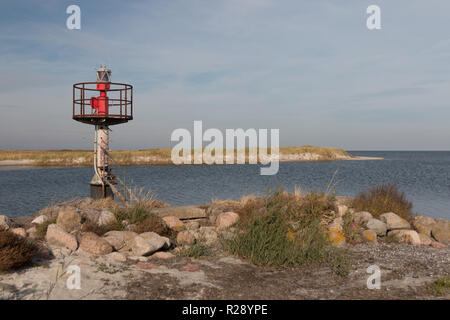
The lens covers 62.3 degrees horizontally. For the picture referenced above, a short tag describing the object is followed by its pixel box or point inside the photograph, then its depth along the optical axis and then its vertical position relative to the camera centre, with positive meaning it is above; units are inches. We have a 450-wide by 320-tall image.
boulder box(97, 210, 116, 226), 349.1 -61.8
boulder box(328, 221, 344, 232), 380.2 -75.9
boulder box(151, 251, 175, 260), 298.7 -82.5
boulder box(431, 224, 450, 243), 441.4 -96.8
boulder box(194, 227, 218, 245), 347.3 -79.3
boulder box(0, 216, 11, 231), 332.3 -62.9
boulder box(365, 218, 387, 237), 399.5 -79.2
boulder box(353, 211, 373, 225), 413.1 -71.8
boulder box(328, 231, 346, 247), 365.7 -84.5
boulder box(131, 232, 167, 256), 294.5 -73.4
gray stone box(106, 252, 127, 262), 276.9 -77.8
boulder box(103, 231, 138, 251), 304.3 -71.6
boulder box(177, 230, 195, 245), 341.9 -78.8
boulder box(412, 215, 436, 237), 451.4 -91.8
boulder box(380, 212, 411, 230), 411.2 -76.3
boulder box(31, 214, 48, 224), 353.0 -63.8
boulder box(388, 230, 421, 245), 391.5 -88.4
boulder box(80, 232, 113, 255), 284.8 -71.0
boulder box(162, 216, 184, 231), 397.1 -75.2
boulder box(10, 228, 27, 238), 303.1 -64.5
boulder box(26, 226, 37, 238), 316.5 -68.6
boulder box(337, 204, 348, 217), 417.4 -64.5
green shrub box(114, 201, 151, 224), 368.8 -60.4
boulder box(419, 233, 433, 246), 399.9 -94.6
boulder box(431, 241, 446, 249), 385.6 -96.8
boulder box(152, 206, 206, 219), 428.5 -69.1
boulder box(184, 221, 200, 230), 397.8 -79.3
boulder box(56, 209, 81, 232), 329.1 -60.1
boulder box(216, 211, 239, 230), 391.9 -71.0
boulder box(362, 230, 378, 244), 385.1 -86.0
